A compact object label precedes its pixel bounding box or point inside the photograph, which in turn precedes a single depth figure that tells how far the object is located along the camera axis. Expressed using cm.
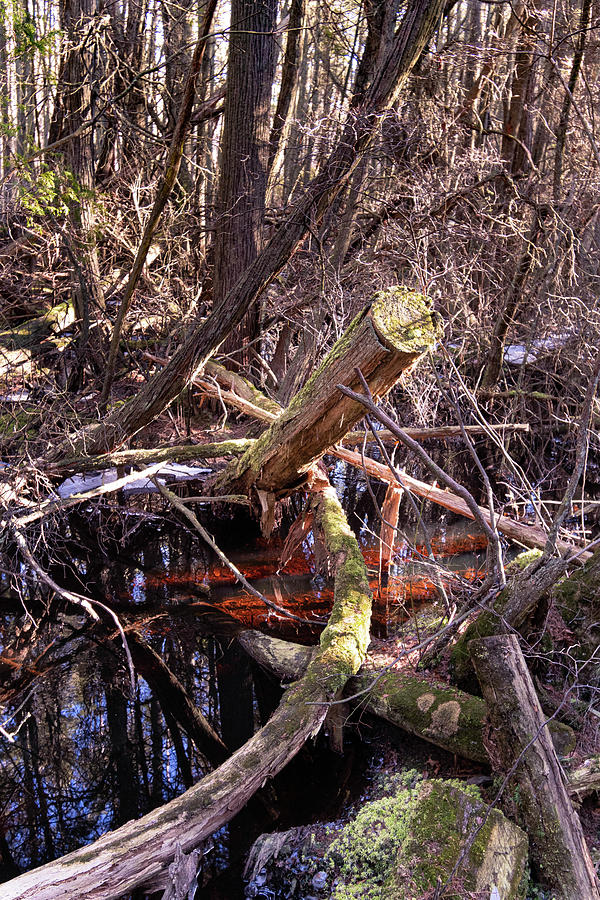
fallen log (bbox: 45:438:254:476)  508
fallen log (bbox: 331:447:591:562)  484
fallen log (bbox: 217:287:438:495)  329
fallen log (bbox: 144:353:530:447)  569
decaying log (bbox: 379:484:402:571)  588
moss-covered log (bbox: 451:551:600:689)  314
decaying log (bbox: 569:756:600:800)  281
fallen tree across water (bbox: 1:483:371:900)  246
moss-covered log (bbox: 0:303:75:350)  627
